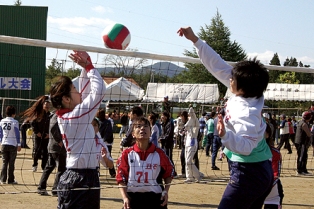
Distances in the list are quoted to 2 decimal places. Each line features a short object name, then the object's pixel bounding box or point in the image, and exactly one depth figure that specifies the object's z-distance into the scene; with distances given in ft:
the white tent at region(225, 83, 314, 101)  47.40
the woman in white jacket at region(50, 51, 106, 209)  17.46
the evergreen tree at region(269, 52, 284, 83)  385.54
